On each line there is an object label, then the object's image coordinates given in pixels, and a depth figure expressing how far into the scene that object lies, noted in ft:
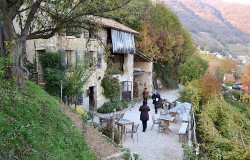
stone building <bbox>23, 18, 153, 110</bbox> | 61.41
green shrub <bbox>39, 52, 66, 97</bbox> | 51.72
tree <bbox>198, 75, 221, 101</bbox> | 85.66
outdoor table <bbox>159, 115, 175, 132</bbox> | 50.70
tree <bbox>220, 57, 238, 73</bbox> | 208.33
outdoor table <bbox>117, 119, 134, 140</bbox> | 45.23
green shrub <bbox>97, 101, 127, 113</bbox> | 71.10
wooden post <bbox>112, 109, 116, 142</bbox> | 41.45
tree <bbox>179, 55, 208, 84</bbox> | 105.70
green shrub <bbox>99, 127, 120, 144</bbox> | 43.13
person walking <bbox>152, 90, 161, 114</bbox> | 68.33
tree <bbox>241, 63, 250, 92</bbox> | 112.37
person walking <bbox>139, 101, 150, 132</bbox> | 48.96
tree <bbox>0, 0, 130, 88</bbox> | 29.27
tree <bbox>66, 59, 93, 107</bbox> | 51.62
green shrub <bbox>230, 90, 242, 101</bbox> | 125.95
